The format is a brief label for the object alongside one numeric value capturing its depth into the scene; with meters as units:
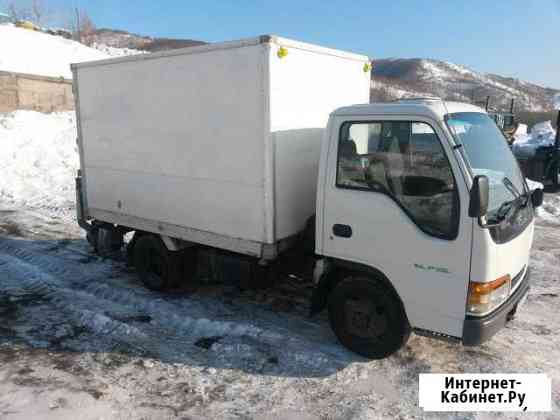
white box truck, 3.62
